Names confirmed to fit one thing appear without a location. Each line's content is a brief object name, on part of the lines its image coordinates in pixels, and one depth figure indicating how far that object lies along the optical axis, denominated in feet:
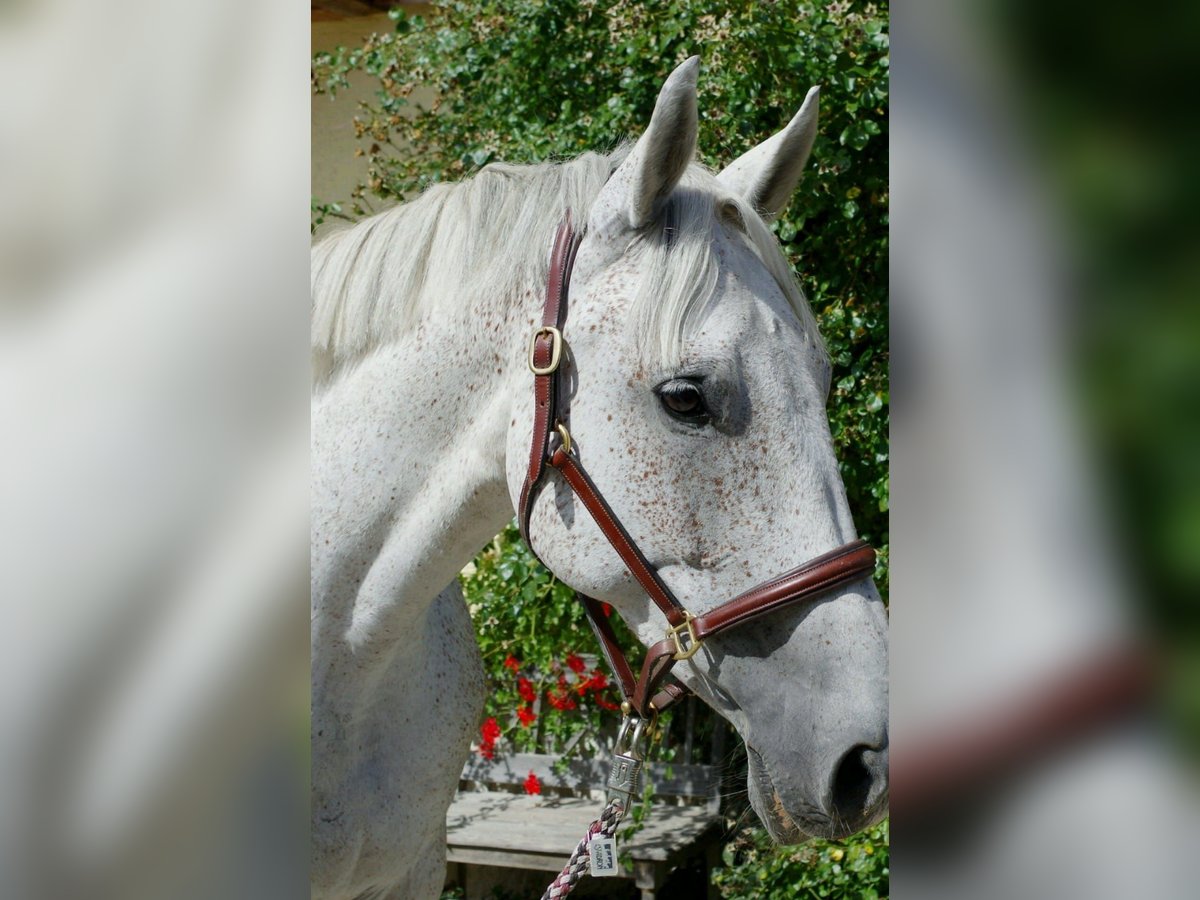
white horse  4.18
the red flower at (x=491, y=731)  11.90
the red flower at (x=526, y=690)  11.85
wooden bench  10.59
